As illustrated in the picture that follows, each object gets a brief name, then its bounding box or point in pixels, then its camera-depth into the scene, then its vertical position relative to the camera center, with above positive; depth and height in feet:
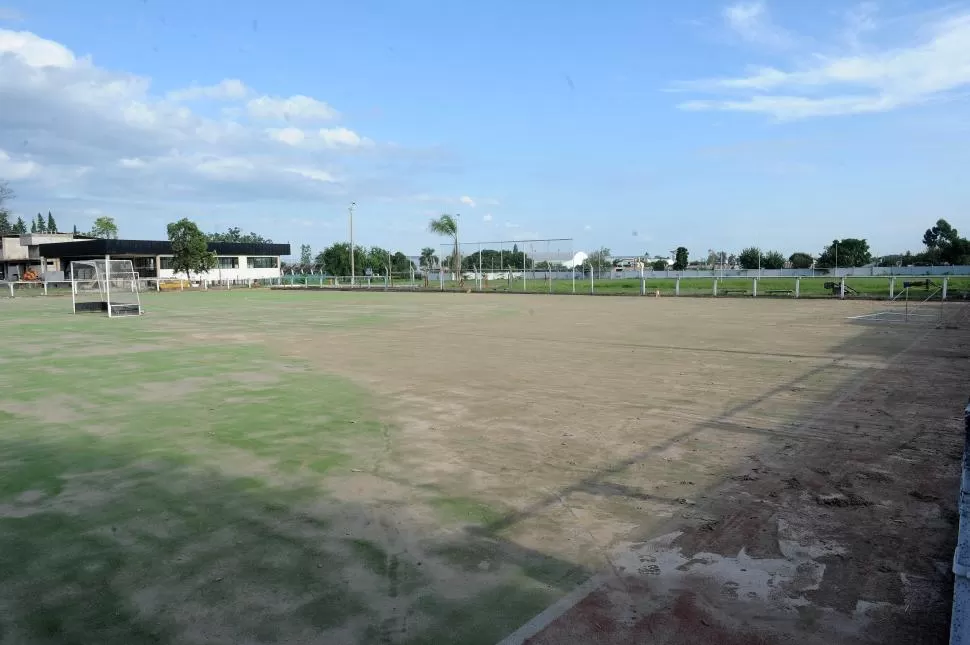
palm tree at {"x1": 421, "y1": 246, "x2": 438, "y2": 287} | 170.40 +4.56
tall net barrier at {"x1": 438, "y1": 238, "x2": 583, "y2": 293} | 153.58 +2.27
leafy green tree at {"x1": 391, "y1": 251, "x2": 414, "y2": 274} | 263.72 +6.91
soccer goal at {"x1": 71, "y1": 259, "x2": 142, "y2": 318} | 80.07 -1.48
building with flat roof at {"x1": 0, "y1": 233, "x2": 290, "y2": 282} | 212.02 +8.19
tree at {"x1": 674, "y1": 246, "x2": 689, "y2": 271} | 295.44 +10.81
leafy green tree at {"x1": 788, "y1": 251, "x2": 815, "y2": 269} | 256.93 +7.31
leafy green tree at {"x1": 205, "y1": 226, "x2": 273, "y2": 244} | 381.40 +25.53
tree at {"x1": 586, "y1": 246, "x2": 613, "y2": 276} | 179.36 +5.54
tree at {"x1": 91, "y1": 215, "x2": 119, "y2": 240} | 365.81 +29.13
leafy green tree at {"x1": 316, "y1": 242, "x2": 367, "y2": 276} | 271.69 +8.24
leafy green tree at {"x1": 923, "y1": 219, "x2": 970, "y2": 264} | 230.89 +10.37
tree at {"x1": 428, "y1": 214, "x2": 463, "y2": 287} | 179.01 +14.47
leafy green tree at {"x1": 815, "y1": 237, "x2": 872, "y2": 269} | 257.55 +9.51
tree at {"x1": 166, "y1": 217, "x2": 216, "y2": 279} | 189.98 +9.94
